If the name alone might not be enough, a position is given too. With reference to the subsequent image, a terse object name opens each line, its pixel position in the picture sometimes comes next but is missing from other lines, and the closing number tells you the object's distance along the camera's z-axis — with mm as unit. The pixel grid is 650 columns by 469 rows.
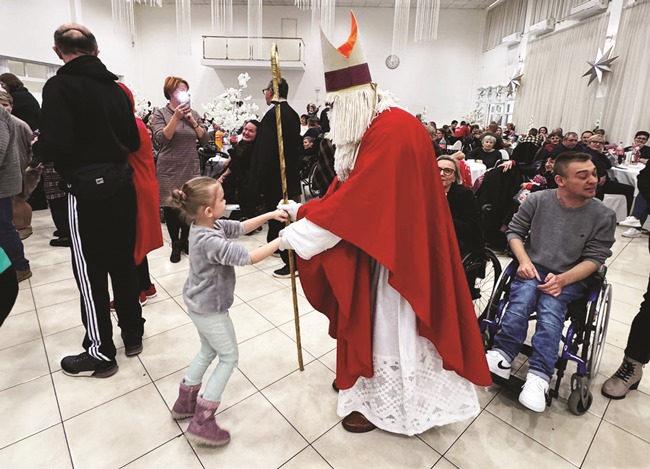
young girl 1409
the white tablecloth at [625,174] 5186
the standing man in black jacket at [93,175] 1660
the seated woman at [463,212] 2244
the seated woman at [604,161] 4523
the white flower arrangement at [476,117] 11891
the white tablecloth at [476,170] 4812
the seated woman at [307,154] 6895
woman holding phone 3010
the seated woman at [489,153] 4953
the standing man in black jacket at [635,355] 1888
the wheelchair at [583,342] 1741
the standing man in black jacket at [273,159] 3328
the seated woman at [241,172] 4020
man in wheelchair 1779
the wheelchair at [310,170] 6816
